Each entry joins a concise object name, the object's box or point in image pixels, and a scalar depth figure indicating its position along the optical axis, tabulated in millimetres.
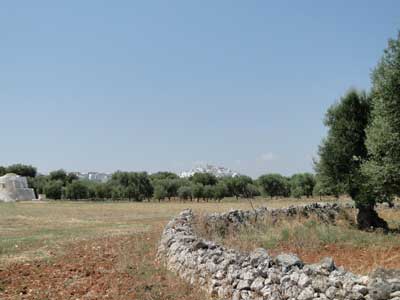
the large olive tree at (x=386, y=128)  16828
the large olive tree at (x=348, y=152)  22172
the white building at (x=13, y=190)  91988
